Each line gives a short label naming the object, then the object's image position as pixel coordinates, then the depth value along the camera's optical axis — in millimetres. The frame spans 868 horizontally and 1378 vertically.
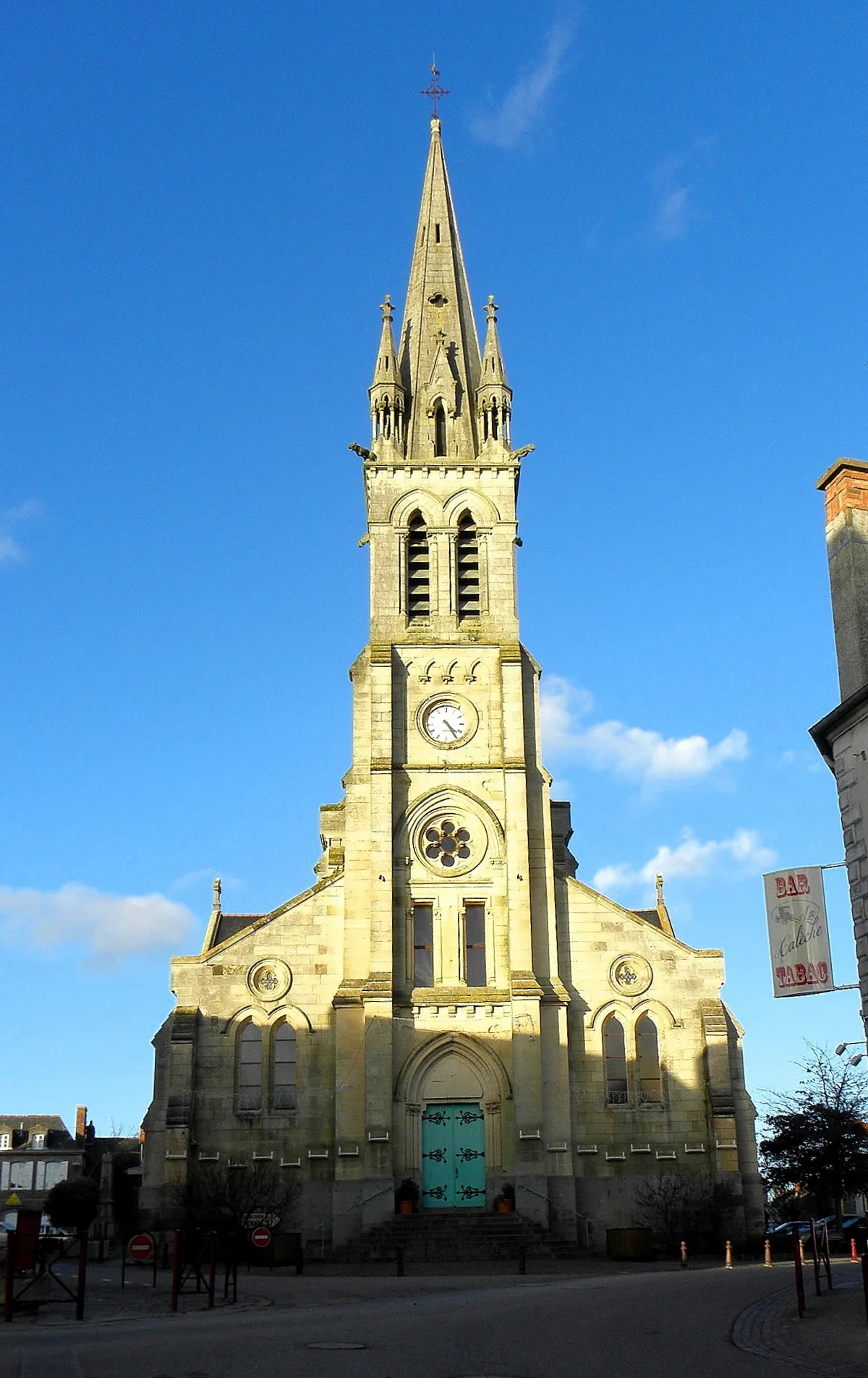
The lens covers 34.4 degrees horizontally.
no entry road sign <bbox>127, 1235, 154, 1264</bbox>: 19047
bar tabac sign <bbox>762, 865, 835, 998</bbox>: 16672
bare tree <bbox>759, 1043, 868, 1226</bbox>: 36406
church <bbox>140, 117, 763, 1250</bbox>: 35375
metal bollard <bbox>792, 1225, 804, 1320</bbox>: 17688
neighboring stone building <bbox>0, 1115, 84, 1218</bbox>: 70750
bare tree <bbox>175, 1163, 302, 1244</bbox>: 33062
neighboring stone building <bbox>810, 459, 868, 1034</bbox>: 16922
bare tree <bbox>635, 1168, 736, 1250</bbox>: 34375
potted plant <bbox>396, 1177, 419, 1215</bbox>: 34219
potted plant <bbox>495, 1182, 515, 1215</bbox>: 34281
